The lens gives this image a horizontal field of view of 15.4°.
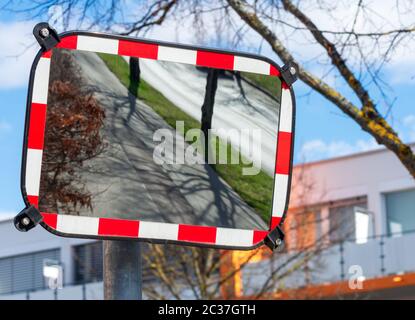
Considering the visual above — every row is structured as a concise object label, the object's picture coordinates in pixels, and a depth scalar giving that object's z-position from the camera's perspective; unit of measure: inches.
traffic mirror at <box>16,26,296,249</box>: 155.3
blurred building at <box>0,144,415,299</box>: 1526.4
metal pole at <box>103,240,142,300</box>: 161.7
